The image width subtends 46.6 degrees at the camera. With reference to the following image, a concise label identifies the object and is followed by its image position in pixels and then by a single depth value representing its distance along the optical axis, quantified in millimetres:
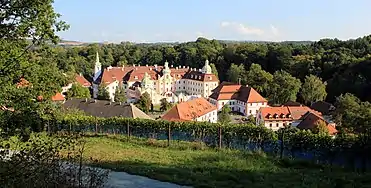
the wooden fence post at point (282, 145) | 13609
